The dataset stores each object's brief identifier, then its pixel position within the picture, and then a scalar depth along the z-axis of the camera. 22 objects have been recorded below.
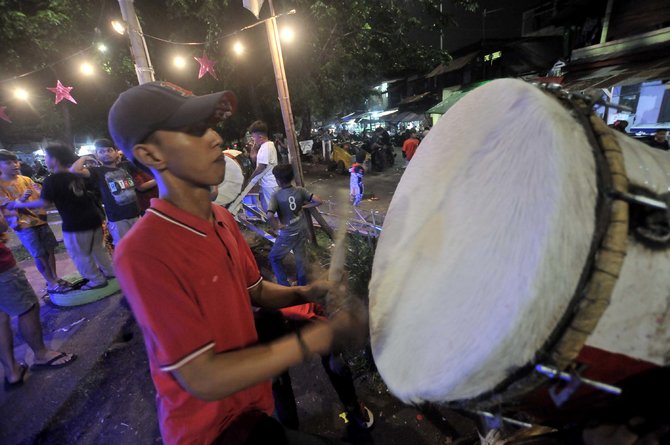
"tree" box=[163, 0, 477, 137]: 11.73
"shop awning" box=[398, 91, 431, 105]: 26.58
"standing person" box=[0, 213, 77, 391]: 3.12
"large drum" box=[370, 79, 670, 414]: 0.72
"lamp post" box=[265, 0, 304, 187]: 5.64
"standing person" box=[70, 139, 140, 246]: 4.70
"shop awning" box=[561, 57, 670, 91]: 8.35
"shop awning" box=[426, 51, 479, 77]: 20.31
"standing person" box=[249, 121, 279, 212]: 6.30
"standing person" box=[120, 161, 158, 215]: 4.98
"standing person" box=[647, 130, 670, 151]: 7.64
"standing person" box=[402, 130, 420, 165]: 11.11
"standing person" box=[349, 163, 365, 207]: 9.15
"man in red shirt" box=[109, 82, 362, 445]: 1.01
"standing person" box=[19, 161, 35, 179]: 8.37
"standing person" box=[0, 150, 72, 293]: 4.55
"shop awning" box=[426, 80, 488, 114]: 16.21
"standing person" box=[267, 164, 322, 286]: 4.42
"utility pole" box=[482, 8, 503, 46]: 19.57
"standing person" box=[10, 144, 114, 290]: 4.38
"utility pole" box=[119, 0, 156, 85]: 5.46
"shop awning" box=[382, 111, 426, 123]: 26.98
